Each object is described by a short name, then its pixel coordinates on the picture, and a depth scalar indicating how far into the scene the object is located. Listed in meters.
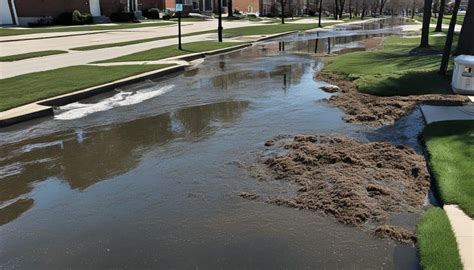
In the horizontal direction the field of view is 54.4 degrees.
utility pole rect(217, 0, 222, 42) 30.21
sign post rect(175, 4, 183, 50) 22.82
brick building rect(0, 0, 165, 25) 47.22
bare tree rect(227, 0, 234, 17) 81.57
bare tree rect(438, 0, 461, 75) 13.29
